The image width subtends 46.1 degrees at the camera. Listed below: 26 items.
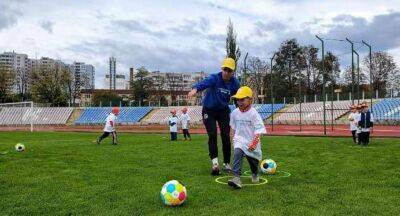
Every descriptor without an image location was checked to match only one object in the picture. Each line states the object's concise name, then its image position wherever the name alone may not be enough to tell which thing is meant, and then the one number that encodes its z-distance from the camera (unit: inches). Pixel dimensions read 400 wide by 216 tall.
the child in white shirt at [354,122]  781.9
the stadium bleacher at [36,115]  2134.6
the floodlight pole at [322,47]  1037.5
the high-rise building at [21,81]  3966.5
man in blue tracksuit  371.9
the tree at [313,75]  2581.2
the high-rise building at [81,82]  3838.6
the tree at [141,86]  3902.6
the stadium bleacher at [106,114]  2637.8
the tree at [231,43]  1937.7
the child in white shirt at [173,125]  972.3
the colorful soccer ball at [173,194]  248.5
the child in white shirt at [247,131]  324.8
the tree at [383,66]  2308.3
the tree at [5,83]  3265.0
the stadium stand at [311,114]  1846.7
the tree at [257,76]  2489.4
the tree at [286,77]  2069.4
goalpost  2122.7
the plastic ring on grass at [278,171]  360.2
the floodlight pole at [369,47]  1094.1
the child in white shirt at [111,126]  830.5
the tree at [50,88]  3368.6
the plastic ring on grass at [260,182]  322.0
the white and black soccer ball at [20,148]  636.1
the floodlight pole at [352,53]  1080.5
